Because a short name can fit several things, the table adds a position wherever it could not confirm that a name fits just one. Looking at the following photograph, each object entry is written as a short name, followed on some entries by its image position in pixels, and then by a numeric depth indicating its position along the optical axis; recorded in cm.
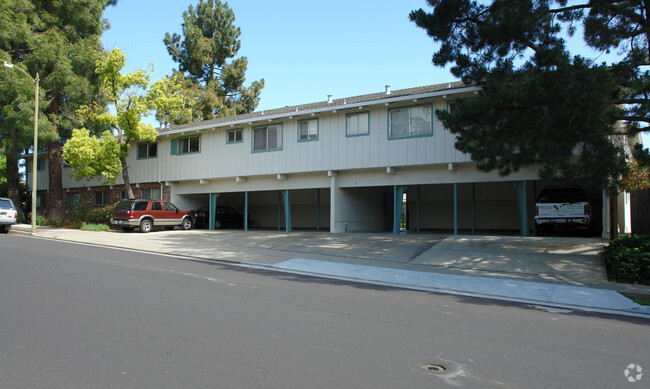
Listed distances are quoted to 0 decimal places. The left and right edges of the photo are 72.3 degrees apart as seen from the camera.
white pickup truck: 1548
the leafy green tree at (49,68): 2516
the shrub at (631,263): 1027
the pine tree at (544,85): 1050
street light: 2200
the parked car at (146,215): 2245
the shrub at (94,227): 2438
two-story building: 1884
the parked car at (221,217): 2662
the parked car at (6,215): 2170
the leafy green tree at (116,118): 2395
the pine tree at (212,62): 4188
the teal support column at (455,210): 1836
